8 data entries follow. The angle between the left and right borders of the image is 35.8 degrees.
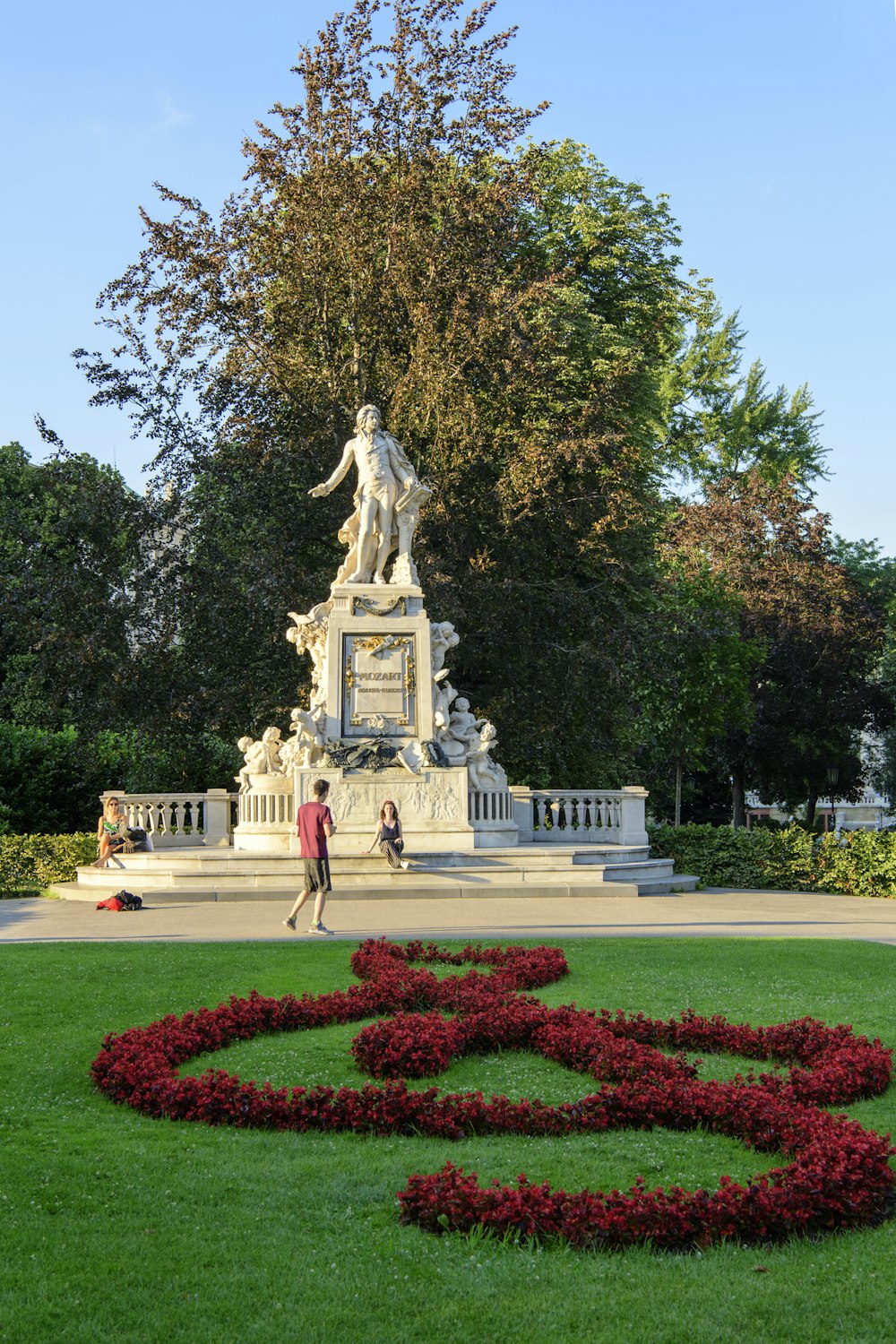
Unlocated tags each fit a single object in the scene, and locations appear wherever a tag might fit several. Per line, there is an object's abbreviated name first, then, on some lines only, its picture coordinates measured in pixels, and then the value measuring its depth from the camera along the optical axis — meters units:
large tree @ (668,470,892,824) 43.50
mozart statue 23.64
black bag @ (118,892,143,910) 17.11
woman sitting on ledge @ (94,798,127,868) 20.31
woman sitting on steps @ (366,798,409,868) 19.00
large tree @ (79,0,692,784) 29.52
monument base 20.86
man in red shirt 13.89
